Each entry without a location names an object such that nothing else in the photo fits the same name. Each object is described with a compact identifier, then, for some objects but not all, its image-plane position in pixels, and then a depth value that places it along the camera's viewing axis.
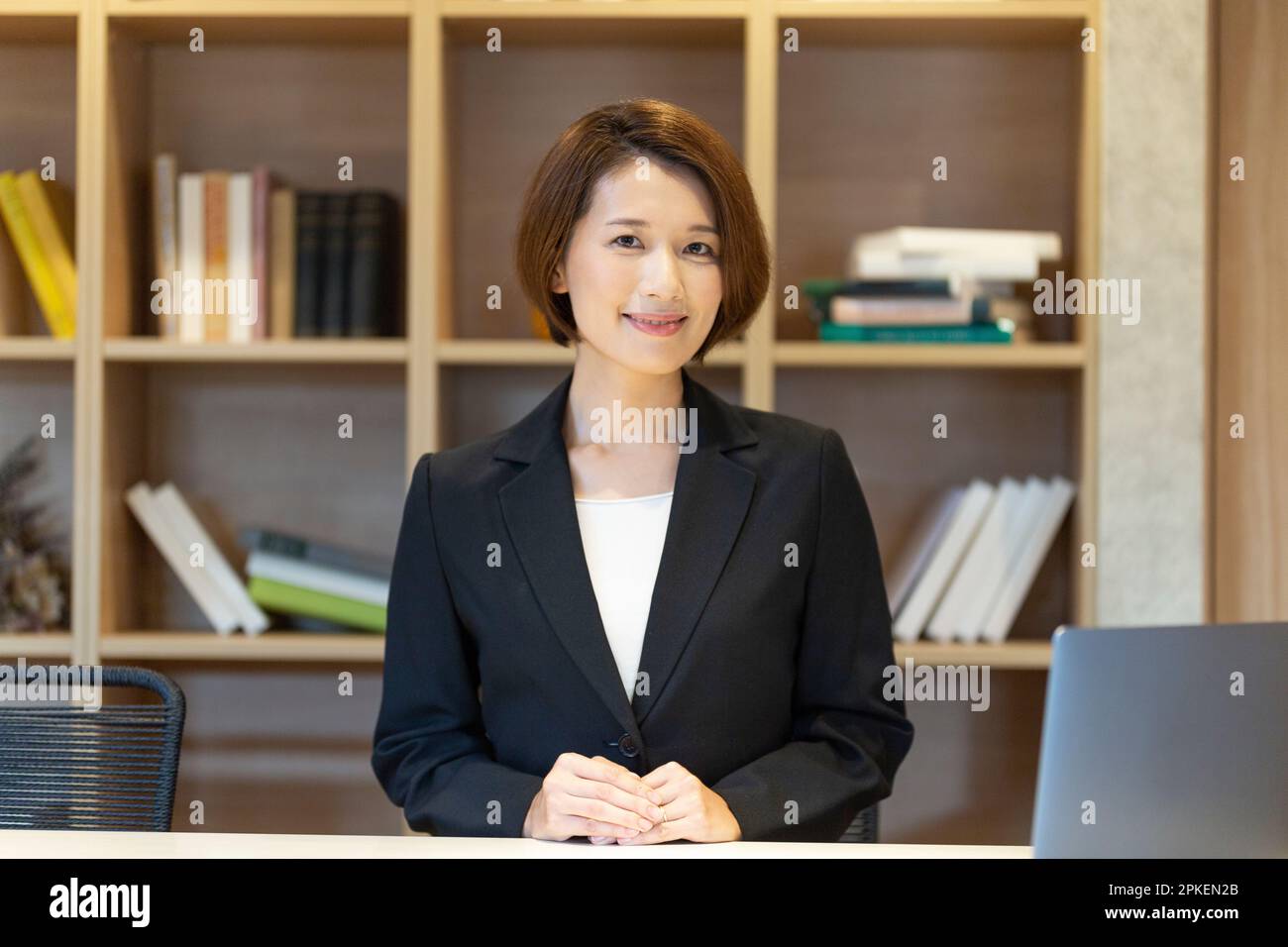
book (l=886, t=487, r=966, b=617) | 2.67
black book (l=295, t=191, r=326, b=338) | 2.66
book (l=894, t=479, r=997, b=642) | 2.62
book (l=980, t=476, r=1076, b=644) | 2.62
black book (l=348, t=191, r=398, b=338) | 2.66
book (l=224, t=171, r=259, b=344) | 2.66
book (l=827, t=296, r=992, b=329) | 2.57
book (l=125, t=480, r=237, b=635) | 2.68
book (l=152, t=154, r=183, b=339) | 2.67
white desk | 1.20
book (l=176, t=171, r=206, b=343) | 2.66
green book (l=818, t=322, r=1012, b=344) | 2.57
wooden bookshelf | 2.76
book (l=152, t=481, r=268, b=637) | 2.68
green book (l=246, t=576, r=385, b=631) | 2.67
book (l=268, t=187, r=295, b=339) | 2.67
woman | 1.56
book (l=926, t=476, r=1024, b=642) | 2.63
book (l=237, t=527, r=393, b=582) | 2.71
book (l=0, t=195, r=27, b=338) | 2.72
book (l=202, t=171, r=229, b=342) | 2.67
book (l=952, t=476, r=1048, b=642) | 2.63
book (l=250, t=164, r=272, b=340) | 2.66
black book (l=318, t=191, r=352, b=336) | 2.66
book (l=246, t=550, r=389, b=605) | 2.69
